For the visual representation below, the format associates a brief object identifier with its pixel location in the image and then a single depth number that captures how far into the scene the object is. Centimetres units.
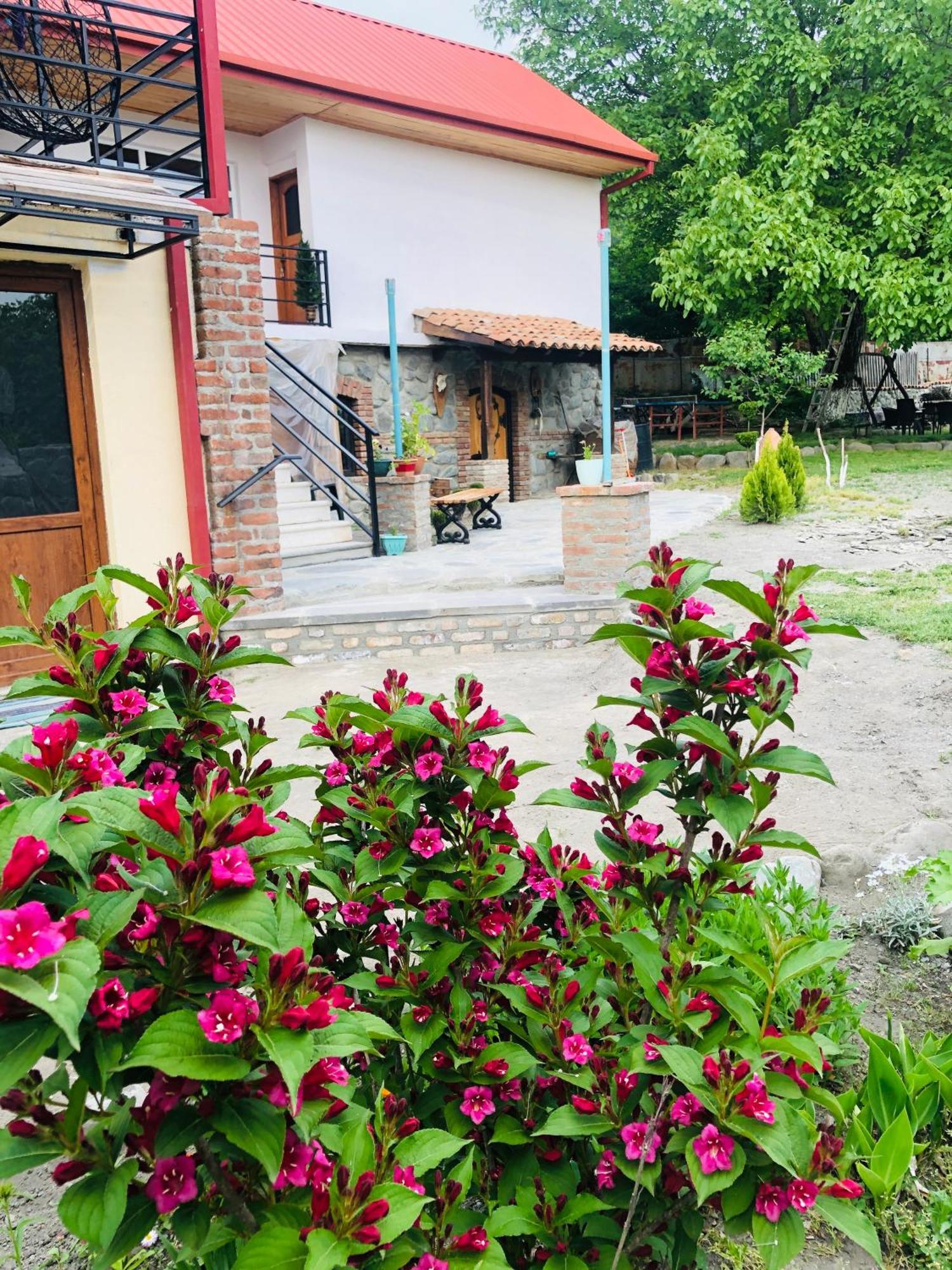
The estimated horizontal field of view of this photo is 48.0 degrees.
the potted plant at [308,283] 1322
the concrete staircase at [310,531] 1052
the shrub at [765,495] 1205
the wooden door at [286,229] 1376
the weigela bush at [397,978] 109
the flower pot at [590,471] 1039
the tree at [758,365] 2092
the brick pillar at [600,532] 785
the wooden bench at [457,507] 1167
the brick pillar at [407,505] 1080
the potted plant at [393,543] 1073
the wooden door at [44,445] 674
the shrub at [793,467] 1310
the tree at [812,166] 2020
